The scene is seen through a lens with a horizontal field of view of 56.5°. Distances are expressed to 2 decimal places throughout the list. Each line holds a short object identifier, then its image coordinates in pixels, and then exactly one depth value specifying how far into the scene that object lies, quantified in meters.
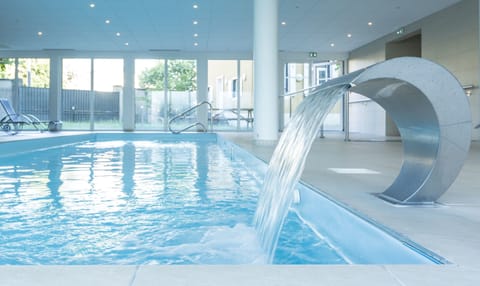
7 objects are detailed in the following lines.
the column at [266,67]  7.87
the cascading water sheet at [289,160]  2.24
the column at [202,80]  16.22
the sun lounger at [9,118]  11.46
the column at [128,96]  16.23
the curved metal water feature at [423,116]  2.08
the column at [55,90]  15.87
